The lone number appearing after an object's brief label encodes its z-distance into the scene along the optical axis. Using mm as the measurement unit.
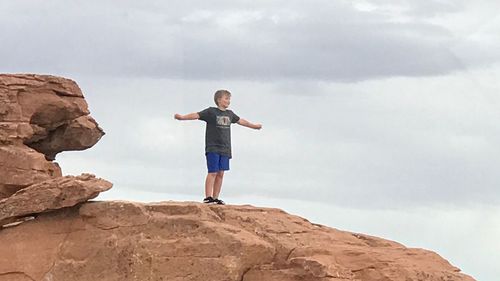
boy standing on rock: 18641
